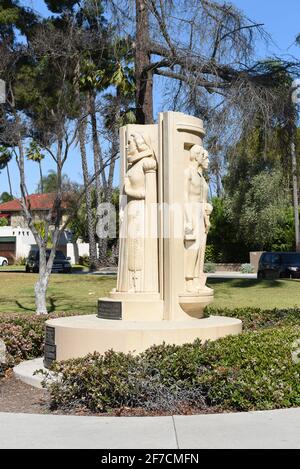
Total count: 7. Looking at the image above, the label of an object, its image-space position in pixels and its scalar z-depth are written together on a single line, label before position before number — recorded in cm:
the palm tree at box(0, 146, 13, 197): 2284
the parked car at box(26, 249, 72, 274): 4150
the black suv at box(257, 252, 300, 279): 3378
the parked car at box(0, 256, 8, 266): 5909
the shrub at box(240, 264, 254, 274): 4294
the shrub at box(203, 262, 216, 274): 4203
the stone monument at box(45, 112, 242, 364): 960
